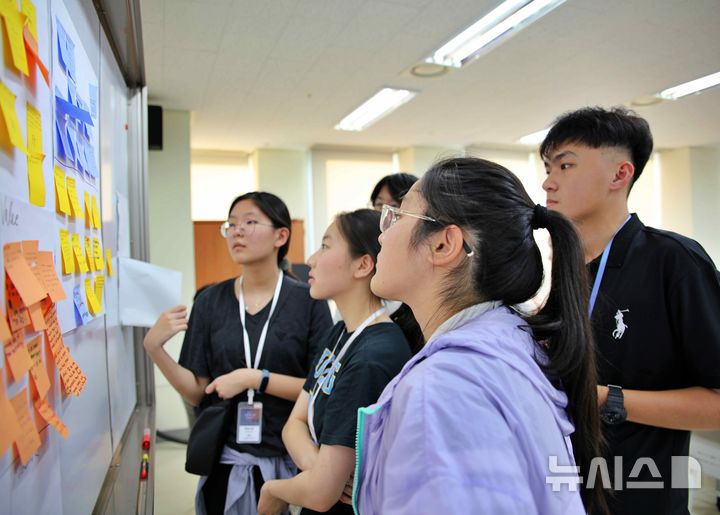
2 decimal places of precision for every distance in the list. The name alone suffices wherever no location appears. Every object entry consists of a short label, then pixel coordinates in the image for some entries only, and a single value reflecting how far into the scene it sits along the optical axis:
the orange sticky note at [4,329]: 0.53
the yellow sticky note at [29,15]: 0.64
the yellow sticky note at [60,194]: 0.80
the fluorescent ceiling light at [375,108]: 4.90
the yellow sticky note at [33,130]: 0.67
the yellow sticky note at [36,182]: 0.67
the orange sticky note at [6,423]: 0.53
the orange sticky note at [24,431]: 0.58
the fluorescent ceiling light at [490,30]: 3.18
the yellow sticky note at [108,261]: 1.28
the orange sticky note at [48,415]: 0.66
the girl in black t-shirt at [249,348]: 1.54
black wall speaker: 4.68
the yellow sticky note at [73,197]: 0.88
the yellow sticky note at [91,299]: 1.02
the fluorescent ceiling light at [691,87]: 4.66
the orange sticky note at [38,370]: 0.64
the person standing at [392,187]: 2.15
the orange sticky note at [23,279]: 0.57
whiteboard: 0.62
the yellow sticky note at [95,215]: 1.10
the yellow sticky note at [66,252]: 0.83
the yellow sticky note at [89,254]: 1.02
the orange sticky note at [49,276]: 0.68
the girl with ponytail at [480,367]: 0.60
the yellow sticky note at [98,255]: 1.11
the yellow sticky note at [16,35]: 0.58
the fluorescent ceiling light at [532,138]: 6.68
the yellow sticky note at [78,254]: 0.91
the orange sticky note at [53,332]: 0.71
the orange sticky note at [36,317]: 0.64
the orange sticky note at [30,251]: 0.62
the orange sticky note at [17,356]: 0.57
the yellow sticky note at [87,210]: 1.02
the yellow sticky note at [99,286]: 1.12
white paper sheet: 1.49
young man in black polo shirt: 1.07
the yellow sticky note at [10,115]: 0.56
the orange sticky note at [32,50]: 0.65
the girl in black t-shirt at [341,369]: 1.07
